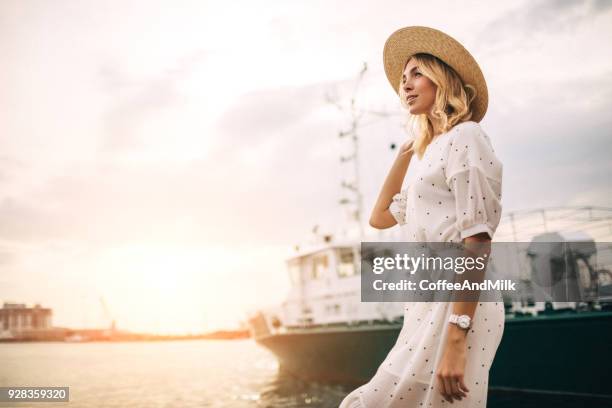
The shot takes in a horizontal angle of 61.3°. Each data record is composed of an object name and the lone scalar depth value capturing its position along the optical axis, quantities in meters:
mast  17.52
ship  9.08
